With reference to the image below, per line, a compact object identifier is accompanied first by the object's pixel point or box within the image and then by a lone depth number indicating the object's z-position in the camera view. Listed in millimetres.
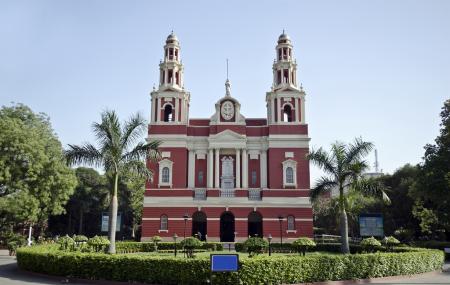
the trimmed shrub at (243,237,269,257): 18078
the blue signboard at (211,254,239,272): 12273
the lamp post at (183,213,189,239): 33403
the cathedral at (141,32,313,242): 36875
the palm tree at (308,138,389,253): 22281
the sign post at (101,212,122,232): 30384
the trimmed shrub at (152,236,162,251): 31730
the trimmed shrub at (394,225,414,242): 41406
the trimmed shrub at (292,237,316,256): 20234
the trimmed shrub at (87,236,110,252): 21609
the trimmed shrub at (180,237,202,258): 22078
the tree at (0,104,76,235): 29156
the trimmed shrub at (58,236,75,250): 21742
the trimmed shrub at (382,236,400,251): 23959
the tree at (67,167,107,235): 50156
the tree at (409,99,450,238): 28812
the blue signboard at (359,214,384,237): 27516
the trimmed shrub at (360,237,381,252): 22688
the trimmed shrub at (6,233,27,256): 28641
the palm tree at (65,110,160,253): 20562
